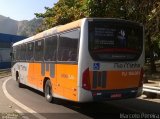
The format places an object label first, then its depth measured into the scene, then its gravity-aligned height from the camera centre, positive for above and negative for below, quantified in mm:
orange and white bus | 11320 -73
